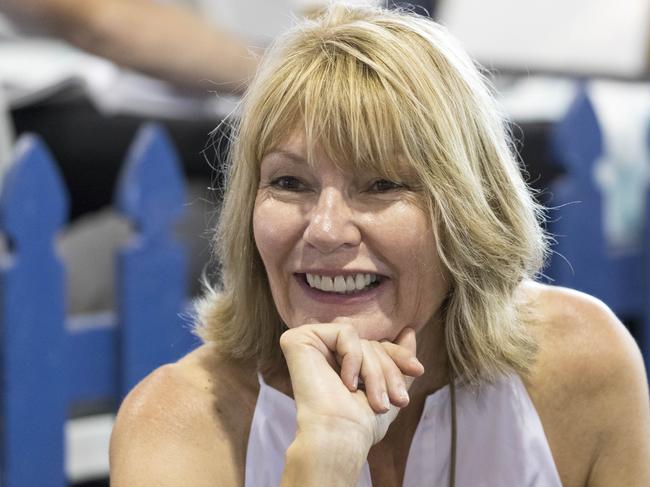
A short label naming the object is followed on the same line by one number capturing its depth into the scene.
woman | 2.05
